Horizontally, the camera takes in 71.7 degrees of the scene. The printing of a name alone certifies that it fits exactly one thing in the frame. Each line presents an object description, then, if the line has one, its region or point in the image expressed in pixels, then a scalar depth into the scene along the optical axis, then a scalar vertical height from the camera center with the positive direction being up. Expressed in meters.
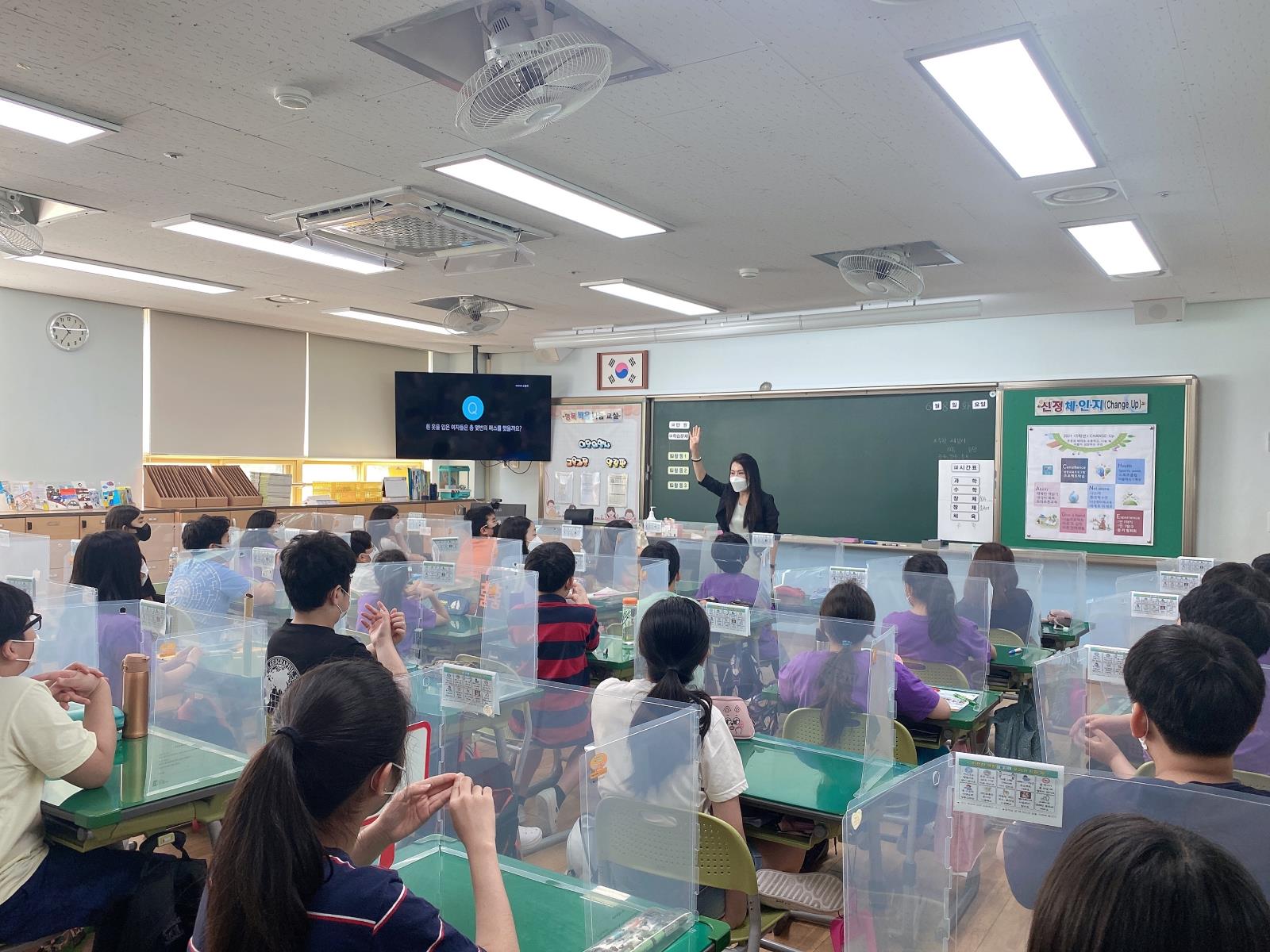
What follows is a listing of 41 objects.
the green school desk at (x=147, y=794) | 2.12 -0.88
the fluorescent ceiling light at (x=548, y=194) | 3.56 +1.18
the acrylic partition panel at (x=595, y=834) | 1.64 -0.75
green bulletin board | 6.17 +0.18
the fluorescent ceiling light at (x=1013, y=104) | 2.54 +1.17
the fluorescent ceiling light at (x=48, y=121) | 3.02 +1.19
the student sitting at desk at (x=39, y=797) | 1.96 -0.80
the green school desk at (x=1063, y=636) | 4.70 -0.90
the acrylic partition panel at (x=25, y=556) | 4.58 -0.56
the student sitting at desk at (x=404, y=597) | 4.27 -0.70
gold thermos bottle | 2.65 -0.76
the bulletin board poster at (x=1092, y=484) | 6.36 -0.11
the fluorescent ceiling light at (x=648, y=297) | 6.03 +1.20
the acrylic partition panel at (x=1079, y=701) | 2.26 -0.66
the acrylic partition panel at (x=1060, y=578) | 5.18 -0.69
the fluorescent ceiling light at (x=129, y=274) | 5.58 +1.21
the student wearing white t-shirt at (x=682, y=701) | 2.16 -0.60
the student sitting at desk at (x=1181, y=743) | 1.26 -0.47
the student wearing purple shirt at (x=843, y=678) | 2.80 -0.71
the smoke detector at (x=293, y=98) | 2.86 +1.18
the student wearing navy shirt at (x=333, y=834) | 1.07 -0.52
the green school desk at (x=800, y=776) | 2.31 -0.89
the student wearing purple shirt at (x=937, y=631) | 3.67 -0.70
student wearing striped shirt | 3.69 -0.68
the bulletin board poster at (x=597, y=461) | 8.89 +0.00
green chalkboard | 7.14 +0.13
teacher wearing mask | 6.39 -0.30
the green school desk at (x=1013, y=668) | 3.98 -0.92
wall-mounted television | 9.05 +0.44
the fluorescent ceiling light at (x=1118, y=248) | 4.31 +1.17
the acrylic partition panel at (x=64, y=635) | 2.91 -0.61
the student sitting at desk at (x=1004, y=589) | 4.38 -0.61
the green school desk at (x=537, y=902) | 1.61 -0.86
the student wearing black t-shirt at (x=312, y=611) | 2.45 -0.45
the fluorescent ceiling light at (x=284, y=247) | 4.64 +1.20
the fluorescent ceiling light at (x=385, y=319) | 7.38 +1.20
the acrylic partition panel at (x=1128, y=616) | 3.39 -0.57
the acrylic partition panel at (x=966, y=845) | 1.26 -0.57
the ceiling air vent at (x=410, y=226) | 4.04 +1.14
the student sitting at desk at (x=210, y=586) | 4.22 -0.64
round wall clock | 6.97 +0.96
